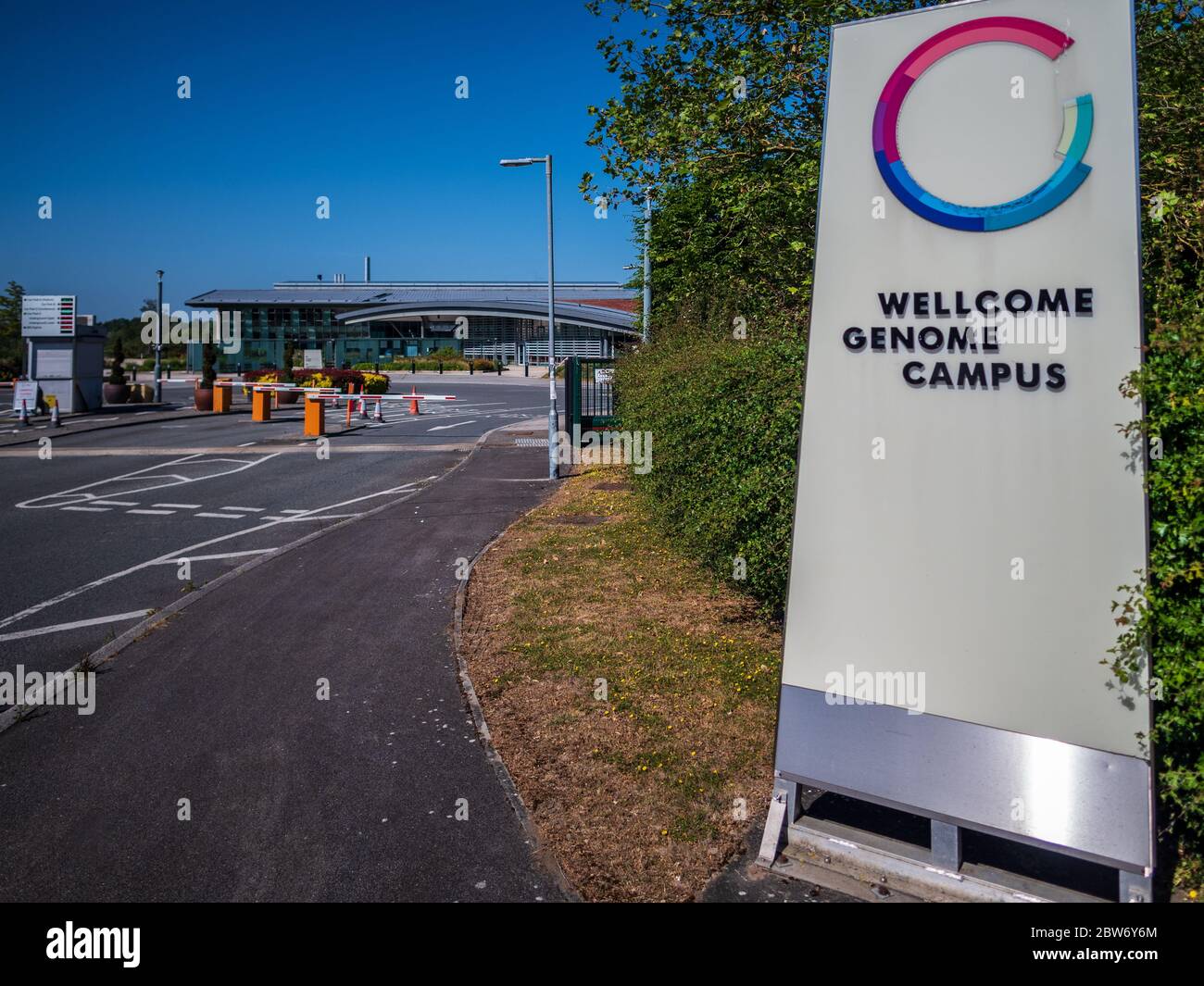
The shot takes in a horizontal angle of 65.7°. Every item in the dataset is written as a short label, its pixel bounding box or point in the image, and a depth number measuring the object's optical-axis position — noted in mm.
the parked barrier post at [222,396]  33844
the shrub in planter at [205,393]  34844
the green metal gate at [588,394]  21672
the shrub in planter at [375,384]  43906
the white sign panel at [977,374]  3730
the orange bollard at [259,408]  30453
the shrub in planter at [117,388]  35750
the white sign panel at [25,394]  27703
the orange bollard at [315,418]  25703
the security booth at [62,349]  29672
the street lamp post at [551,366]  17000
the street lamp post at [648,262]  16594
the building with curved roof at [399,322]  76438
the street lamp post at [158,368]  36125
